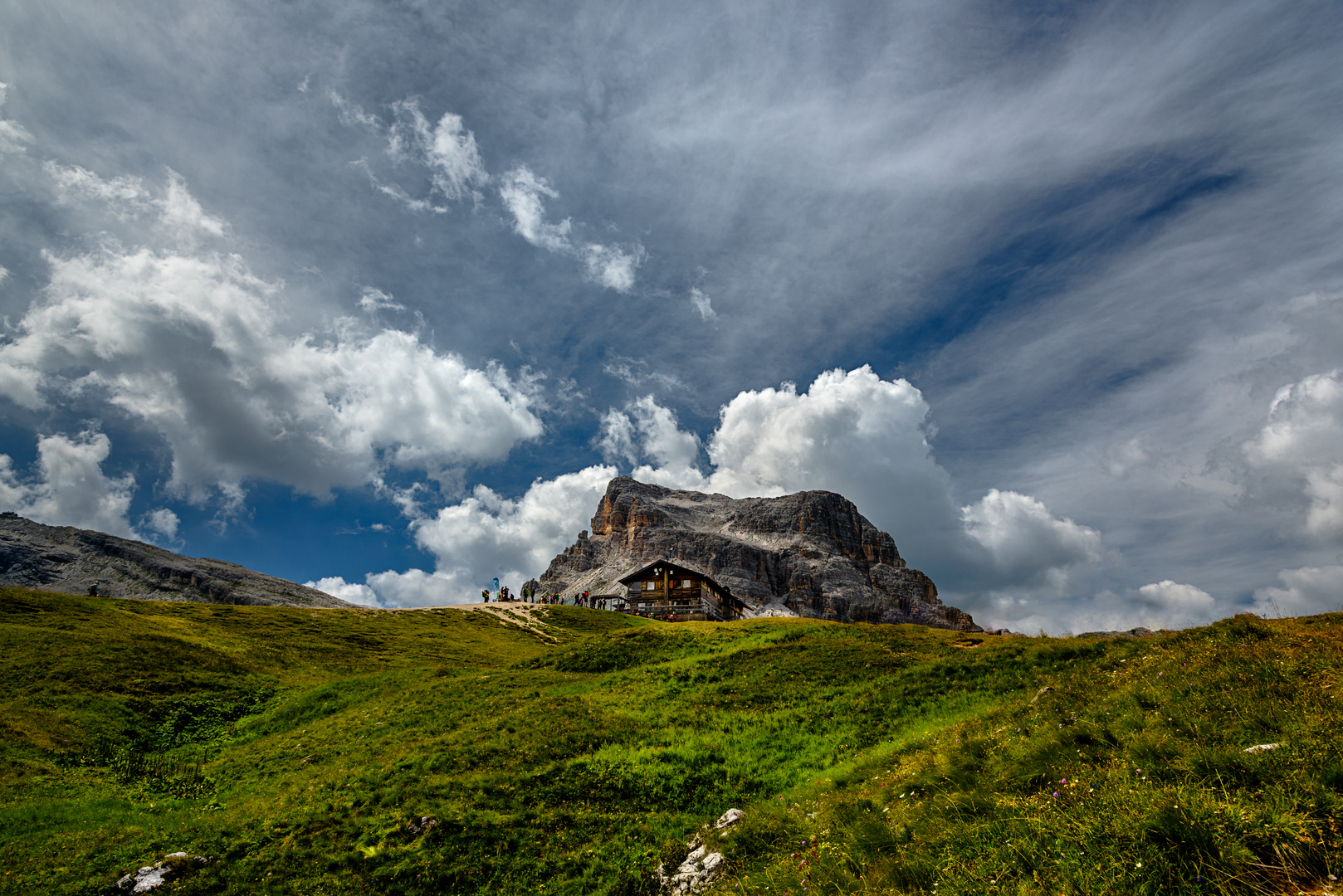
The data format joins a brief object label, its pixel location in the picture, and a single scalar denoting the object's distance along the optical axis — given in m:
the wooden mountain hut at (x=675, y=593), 88.00
